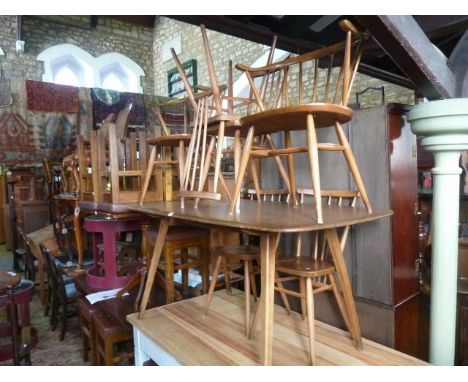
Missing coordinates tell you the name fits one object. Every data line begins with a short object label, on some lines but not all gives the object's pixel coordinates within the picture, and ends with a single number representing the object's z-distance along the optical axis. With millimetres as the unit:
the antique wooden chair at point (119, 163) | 2842
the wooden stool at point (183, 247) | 2453
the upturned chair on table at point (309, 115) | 1273
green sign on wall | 8484
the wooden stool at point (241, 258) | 1802
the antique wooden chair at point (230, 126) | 1677
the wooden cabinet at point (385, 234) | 1752
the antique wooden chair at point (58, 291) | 3414
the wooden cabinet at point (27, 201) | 5570
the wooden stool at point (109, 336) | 2328
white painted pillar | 1431
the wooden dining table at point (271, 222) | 1180
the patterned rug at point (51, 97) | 5672
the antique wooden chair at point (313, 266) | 1450
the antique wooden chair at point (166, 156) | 2062
